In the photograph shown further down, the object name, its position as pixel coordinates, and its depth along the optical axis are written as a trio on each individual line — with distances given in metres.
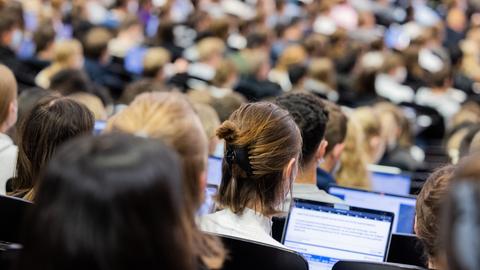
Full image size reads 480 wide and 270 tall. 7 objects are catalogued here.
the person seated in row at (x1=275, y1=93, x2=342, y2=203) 5.59
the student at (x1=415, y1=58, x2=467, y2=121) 15.00
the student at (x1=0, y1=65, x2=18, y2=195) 5.52
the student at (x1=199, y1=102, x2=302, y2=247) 4.40
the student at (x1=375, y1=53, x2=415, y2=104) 15.77
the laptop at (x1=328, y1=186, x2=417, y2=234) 5.79
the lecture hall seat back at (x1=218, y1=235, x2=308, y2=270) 3.59
